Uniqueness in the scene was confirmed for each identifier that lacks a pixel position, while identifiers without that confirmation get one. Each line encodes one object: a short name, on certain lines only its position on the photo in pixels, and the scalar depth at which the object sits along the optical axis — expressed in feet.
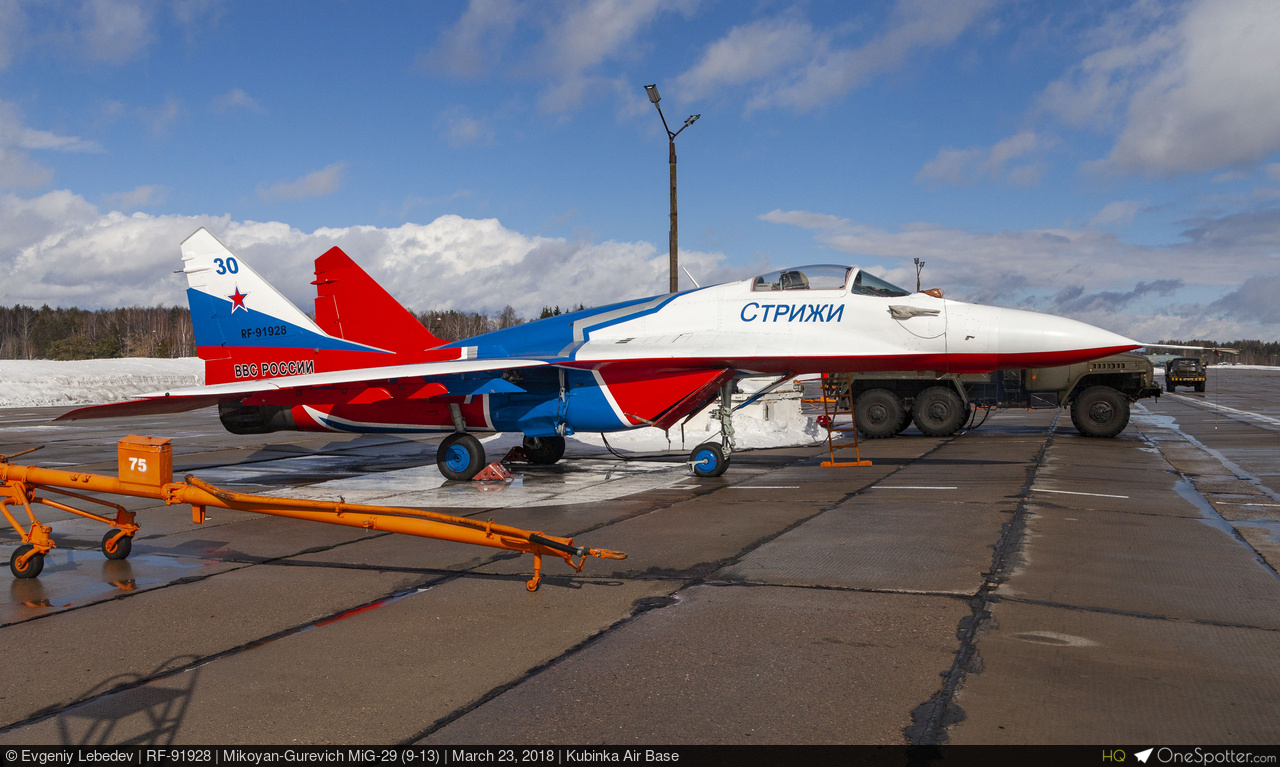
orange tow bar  17.52
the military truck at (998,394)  59.31
